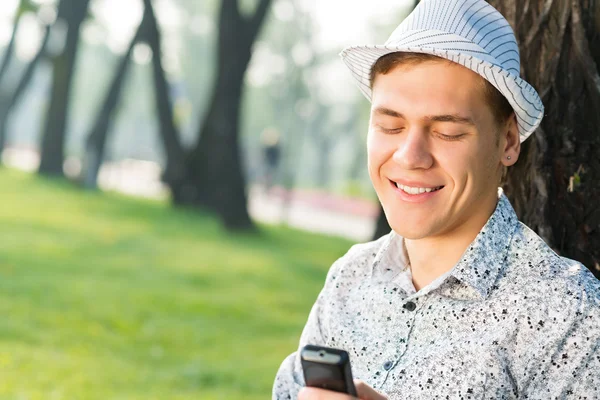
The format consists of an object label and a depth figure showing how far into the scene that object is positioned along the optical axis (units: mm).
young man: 2357
